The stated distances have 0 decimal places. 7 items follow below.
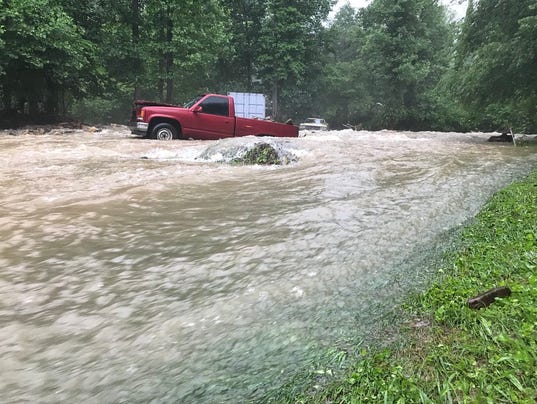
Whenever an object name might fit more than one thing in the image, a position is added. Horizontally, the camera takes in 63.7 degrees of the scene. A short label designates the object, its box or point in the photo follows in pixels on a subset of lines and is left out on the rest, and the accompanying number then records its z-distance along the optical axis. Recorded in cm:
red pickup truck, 1382
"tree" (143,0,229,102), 2444
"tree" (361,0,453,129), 3444
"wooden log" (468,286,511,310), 284
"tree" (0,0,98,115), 1562
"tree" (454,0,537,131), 1496
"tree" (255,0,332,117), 3400
